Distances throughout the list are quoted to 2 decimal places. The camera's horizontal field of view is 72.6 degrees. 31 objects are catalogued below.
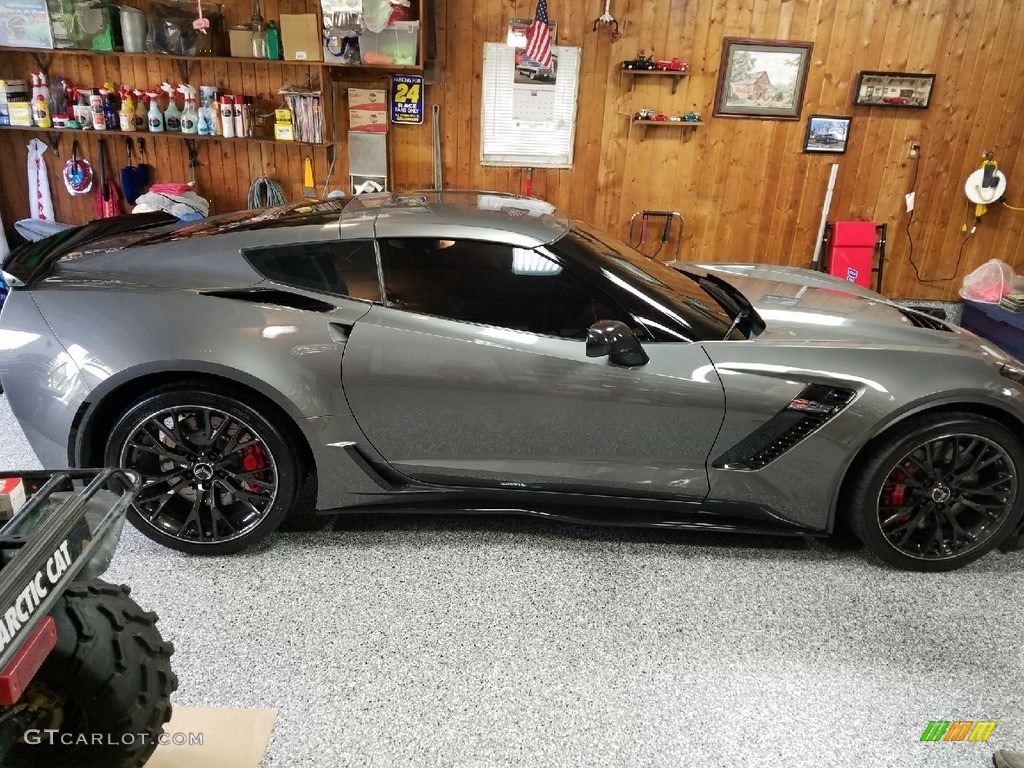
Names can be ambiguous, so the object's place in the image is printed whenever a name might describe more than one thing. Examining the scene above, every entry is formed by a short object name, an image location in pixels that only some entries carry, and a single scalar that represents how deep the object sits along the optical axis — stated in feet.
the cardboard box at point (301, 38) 14.64
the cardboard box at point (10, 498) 4.03
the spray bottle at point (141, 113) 15.65
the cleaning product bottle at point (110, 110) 15.46
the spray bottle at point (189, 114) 15.52
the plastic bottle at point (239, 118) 15.43
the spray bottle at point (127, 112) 15.34
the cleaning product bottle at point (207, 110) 15.47
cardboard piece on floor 5.32
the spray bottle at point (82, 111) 15.34
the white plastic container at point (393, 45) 14.71
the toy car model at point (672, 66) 16.08
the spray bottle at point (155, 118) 15.43
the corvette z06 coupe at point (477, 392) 6.97
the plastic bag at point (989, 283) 16.65
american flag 15.61
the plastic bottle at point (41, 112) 15.33
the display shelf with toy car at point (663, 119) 16.47
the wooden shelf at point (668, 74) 16.20
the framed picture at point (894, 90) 16.69
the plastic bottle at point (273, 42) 14.89
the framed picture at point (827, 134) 16.98
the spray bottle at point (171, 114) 15.62
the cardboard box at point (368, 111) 16.15
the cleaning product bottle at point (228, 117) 15.35
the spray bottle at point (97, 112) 15.23
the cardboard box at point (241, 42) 14.85
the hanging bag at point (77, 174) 16.37
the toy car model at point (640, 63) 15.93
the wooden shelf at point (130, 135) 15.56
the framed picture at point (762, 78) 16.33
